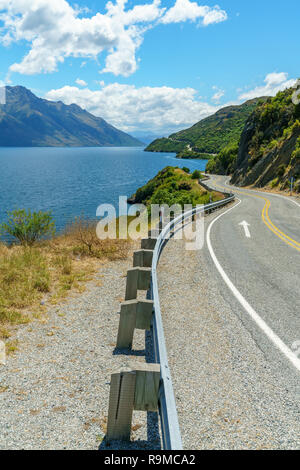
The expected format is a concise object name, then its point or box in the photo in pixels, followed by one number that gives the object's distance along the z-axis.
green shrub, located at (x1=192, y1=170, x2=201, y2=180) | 76.30
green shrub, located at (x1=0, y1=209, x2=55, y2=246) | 11.71
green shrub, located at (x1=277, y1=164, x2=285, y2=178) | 46.01
